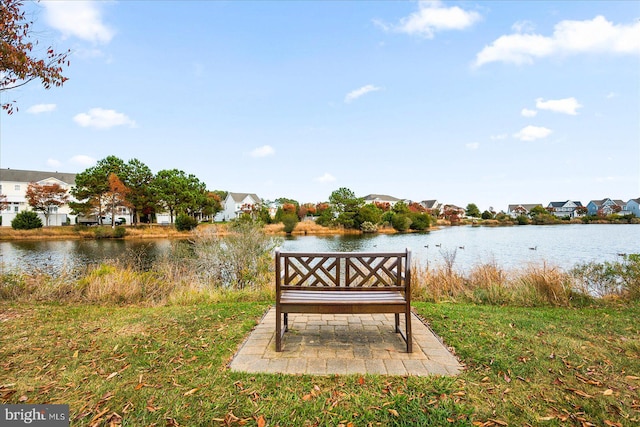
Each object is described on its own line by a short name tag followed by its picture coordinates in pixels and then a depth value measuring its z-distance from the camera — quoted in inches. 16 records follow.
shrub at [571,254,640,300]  247.0
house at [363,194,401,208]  3597.0
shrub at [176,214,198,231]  1405.8
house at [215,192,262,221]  2817.4
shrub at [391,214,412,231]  1764.0
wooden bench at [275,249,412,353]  131.0
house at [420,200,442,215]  3917.3
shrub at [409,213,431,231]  1867.6
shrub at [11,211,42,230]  1299.2
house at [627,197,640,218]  2871.6
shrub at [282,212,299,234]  1546.5
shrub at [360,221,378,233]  1694.1
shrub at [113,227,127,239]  1301.7
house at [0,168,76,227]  1678.2
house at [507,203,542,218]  3627.7
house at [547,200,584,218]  3412.9
